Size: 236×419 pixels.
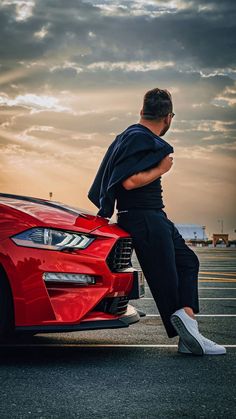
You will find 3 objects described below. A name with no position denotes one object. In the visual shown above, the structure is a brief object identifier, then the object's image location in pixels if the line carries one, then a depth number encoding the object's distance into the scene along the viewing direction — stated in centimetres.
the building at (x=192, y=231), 16590
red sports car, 493
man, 551
